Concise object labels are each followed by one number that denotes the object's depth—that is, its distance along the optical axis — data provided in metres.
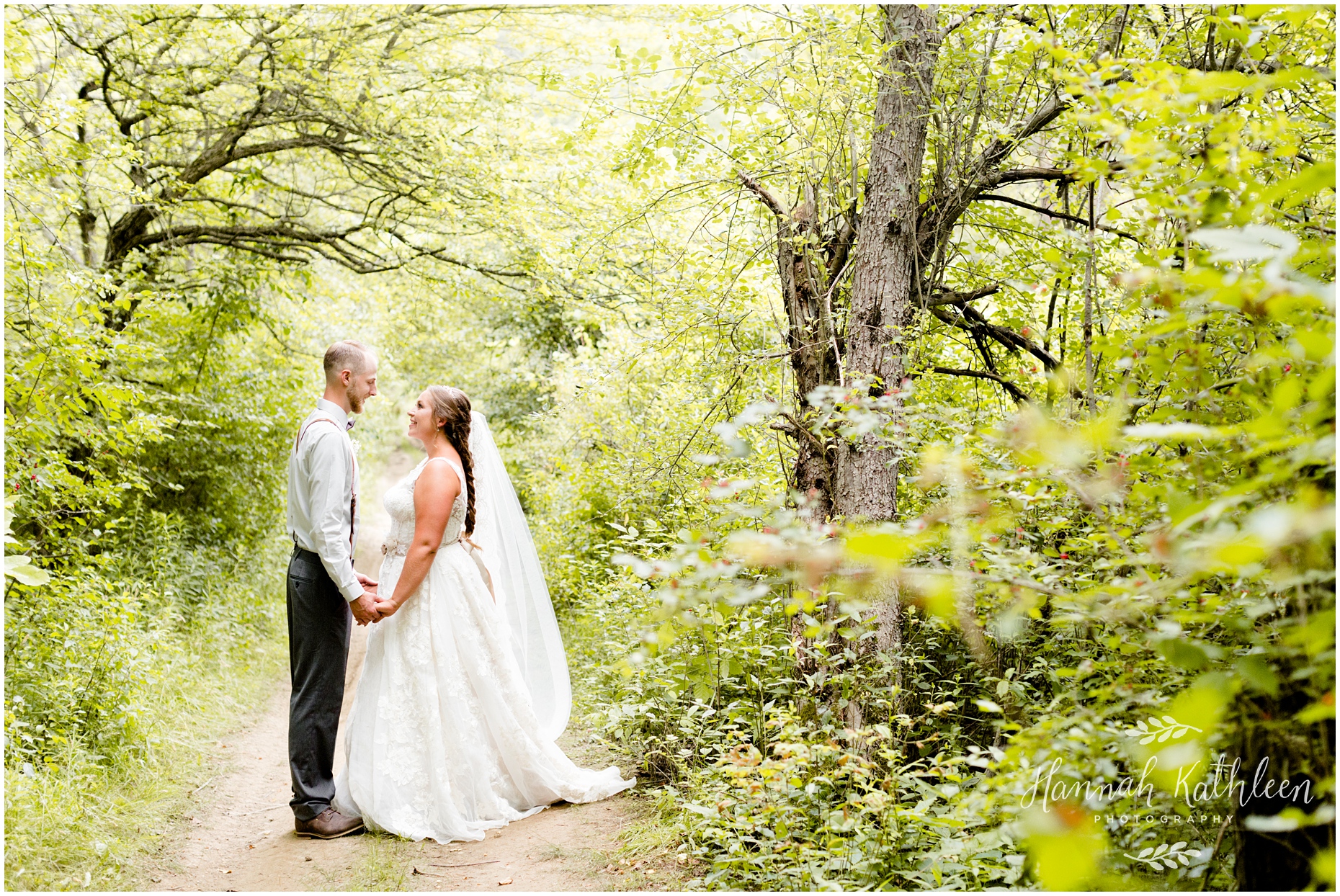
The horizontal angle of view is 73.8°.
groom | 4.43
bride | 4.52
